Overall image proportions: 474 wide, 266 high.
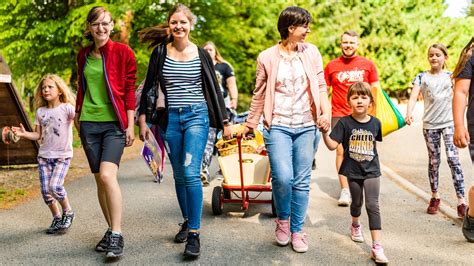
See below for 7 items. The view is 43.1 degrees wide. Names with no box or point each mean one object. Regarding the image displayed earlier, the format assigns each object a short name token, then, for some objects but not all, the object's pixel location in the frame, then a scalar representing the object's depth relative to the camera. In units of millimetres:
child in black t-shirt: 5016
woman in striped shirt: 4984
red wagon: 6512
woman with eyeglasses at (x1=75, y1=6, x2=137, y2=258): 4875
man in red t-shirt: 7230
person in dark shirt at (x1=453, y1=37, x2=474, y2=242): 5059
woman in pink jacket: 5125
